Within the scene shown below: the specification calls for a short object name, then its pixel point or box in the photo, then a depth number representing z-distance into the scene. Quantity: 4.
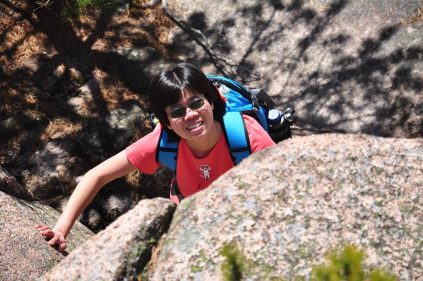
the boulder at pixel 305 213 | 2.38
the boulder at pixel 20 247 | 3.54
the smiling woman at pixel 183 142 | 3.75
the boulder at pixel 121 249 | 2.45
